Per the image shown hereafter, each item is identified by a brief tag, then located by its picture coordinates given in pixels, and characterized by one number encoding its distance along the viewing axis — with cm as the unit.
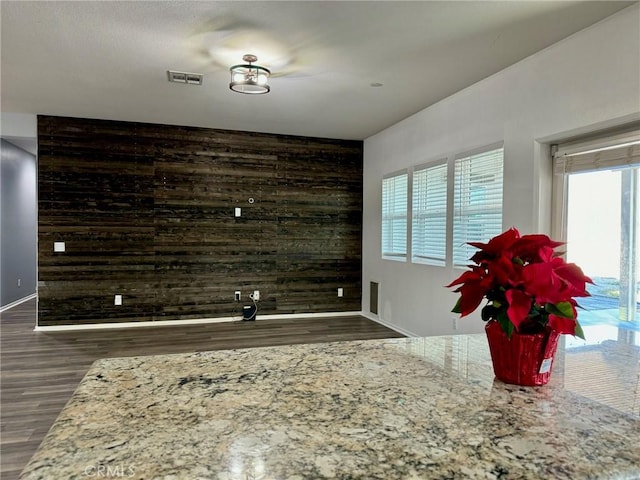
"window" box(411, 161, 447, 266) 473
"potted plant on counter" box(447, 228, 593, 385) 94
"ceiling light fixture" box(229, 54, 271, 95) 368
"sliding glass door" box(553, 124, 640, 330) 274
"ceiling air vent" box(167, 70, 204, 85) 391
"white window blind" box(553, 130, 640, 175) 278
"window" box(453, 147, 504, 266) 394
